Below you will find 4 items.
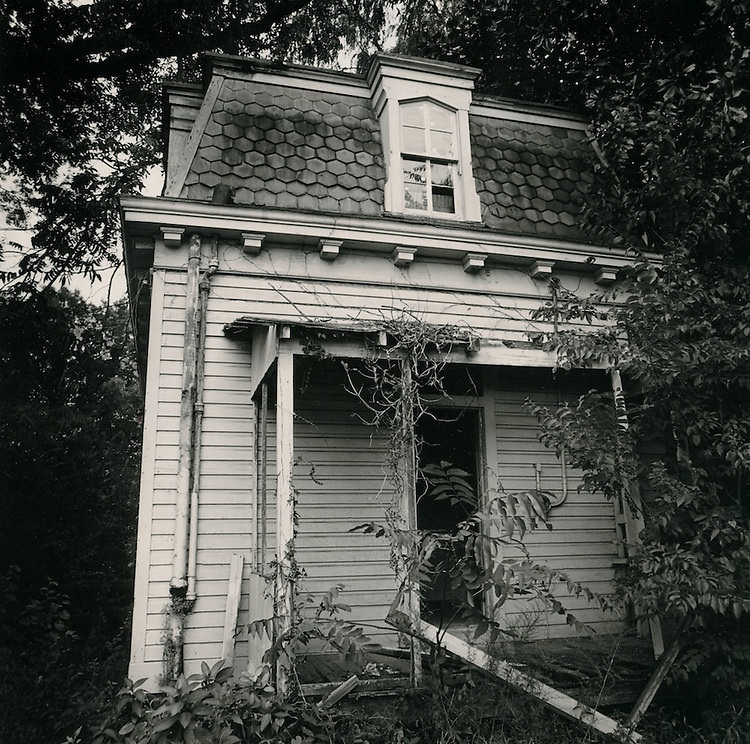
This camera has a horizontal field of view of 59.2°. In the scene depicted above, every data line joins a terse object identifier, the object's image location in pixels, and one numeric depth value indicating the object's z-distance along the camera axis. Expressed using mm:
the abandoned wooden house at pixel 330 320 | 5902
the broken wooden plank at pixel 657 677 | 5195
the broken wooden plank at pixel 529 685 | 4773
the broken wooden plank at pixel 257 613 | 5375
